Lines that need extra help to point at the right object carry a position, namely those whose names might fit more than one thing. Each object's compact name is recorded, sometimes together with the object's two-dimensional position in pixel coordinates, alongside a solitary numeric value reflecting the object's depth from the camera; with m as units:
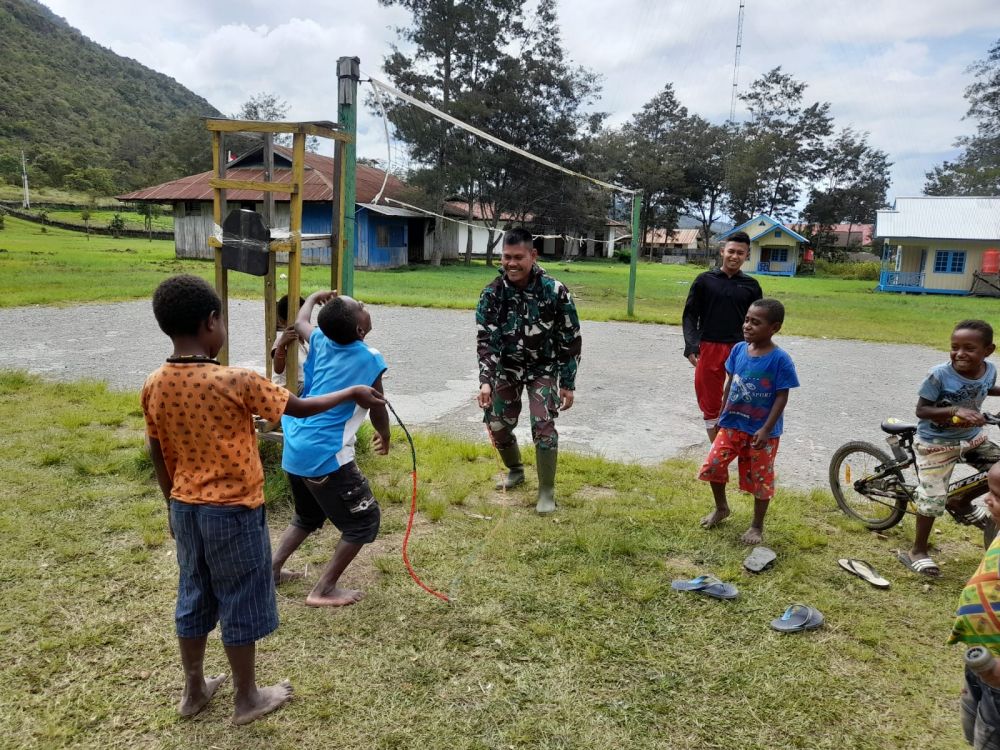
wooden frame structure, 3.77
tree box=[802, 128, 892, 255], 54.97
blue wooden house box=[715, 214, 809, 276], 43.19
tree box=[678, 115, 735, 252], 57.56
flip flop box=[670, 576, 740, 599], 3.39
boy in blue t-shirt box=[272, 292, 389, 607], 3.03
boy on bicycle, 3.47
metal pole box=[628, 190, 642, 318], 13.52
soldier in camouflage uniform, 4.35
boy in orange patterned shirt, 2.21
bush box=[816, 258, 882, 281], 40.06
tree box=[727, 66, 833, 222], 53.66
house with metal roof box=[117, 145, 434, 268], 25.50
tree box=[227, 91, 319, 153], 53.66
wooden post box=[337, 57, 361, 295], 4.44
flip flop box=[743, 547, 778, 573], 3.66
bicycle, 3.73
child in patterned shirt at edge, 1.67
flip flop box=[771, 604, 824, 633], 3.12
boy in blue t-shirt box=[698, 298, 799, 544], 3.80
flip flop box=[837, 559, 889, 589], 3.54
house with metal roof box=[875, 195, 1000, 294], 28.00
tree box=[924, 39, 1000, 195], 43.09
